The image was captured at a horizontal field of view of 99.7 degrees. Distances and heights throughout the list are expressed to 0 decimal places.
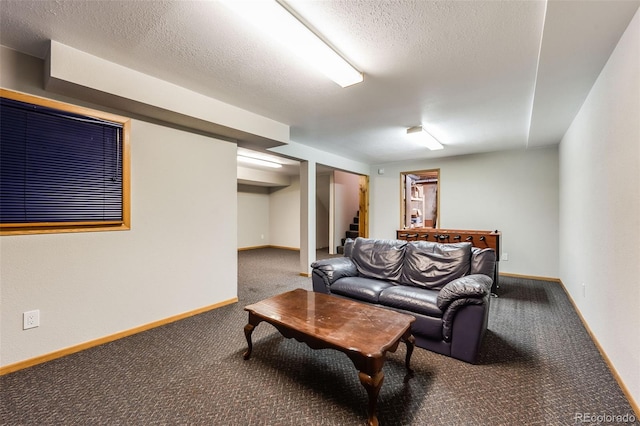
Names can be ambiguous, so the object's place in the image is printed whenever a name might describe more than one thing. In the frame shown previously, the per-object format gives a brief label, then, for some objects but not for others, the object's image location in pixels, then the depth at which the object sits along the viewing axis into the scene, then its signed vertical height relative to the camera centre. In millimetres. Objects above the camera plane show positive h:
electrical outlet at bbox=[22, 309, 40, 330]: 2096 -855
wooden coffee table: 1501 -786
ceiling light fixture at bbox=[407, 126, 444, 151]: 3803 +1134
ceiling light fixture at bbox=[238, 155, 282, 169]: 5844 +1133
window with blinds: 2037 +364
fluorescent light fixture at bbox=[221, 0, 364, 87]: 1554 +1160
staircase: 7729 -624
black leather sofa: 2133 -737
